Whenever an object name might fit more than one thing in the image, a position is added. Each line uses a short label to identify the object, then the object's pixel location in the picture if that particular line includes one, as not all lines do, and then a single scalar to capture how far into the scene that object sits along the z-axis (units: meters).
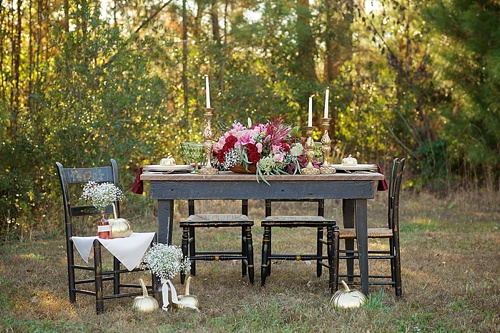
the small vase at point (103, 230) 4.90
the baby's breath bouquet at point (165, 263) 4.79
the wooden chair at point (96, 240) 4.86
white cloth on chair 4.87
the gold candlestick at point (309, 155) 5.18
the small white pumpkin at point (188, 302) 4.89
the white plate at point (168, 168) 5.49
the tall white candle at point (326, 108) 5.23
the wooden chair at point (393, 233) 5.34
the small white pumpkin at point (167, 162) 5.64
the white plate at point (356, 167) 5.50
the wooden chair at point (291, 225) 5.62
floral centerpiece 5.13
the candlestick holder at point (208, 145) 5.13
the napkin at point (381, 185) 5.77
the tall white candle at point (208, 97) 5.00
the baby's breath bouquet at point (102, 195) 4.92
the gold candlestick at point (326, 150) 5.31
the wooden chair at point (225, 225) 5.73
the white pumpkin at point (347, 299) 4.91
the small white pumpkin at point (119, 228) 4.94
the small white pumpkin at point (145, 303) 4.85
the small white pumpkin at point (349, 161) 5.63
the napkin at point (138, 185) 5.56
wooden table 5.12
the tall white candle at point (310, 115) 5.13
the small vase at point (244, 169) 5.20
